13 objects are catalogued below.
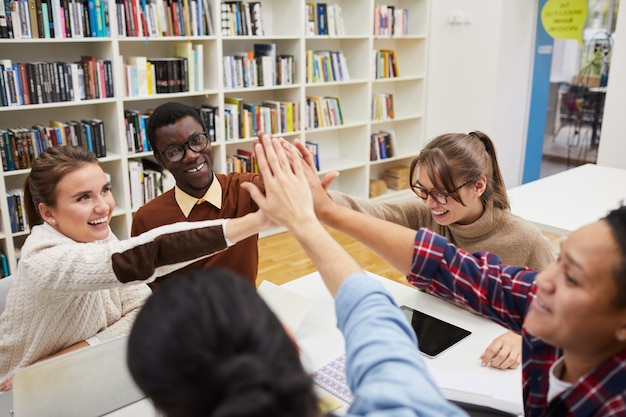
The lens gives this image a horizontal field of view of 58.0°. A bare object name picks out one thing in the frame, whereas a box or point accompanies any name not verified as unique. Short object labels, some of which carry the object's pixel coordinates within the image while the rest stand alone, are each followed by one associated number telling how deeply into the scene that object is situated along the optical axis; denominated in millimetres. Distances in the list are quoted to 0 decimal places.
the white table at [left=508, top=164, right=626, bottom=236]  2551
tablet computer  1553
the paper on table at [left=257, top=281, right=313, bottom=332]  1634
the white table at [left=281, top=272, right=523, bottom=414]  1272
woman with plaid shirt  882
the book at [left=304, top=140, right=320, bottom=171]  4799
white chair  1673
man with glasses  1954
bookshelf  3588
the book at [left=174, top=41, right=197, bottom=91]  3904
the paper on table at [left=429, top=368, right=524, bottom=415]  1215
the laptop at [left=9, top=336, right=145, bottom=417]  1076
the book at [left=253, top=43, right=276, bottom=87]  4316
